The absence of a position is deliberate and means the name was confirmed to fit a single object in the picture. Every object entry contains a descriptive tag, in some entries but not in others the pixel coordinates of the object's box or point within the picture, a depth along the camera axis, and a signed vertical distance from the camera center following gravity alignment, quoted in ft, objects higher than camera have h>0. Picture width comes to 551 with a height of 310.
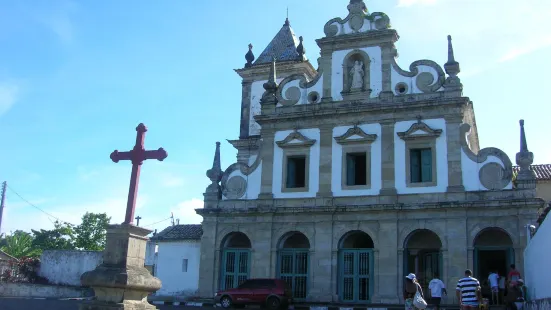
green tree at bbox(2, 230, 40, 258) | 148.87 +8.44
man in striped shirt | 45.75 +0.31
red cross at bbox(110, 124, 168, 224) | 38.11 +8.40
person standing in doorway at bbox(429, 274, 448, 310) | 57.72 +0.56
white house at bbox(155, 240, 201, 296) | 93.66 +2.96
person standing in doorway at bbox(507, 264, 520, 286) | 62.03 +2.38
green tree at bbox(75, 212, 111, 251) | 175.73 +15.14
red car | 72.69 -0.67
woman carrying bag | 44.93 -0.05
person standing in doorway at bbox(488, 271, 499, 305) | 68.59 +1.49
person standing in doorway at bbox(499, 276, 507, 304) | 71.33 +1.18
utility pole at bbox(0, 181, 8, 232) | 125.17 +17.28
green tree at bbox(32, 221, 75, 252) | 174.09 +12.92
